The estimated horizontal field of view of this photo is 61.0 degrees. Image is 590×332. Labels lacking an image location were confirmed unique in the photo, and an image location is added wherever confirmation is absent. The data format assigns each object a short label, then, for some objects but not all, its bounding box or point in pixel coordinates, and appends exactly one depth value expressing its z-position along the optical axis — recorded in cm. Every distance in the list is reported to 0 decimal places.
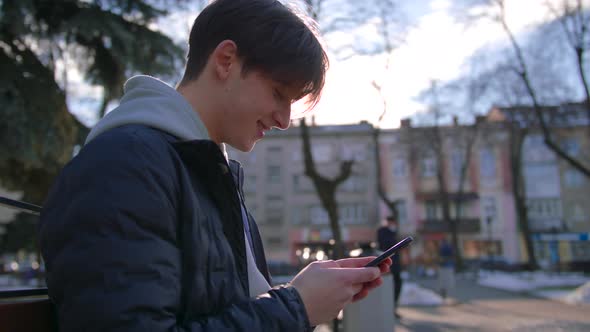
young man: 82
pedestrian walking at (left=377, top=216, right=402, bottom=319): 1015
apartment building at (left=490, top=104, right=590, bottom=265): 4238
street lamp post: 4278
